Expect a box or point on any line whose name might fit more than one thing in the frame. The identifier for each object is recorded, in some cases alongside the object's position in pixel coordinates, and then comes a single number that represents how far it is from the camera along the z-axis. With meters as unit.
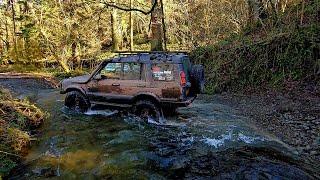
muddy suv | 6.55
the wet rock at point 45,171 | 4.33
